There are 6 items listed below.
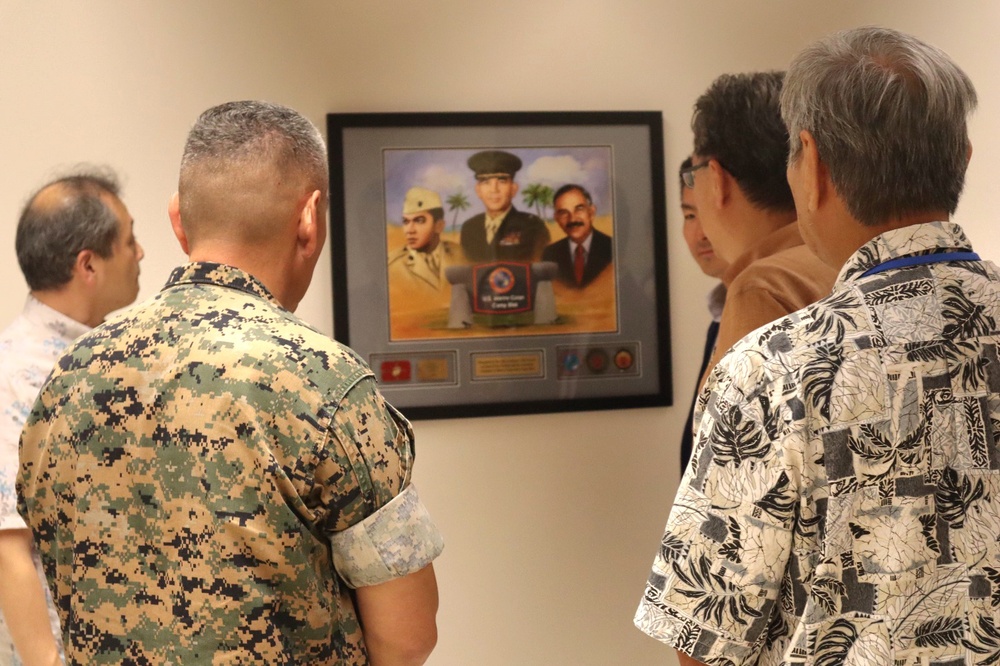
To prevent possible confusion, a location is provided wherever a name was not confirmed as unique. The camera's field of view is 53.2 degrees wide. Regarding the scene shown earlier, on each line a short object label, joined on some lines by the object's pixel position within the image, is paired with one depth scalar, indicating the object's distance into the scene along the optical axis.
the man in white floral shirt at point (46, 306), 2.00
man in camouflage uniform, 1.31
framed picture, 2.91
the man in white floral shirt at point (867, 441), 1.13
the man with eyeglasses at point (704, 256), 2.61
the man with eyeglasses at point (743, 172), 1.91
